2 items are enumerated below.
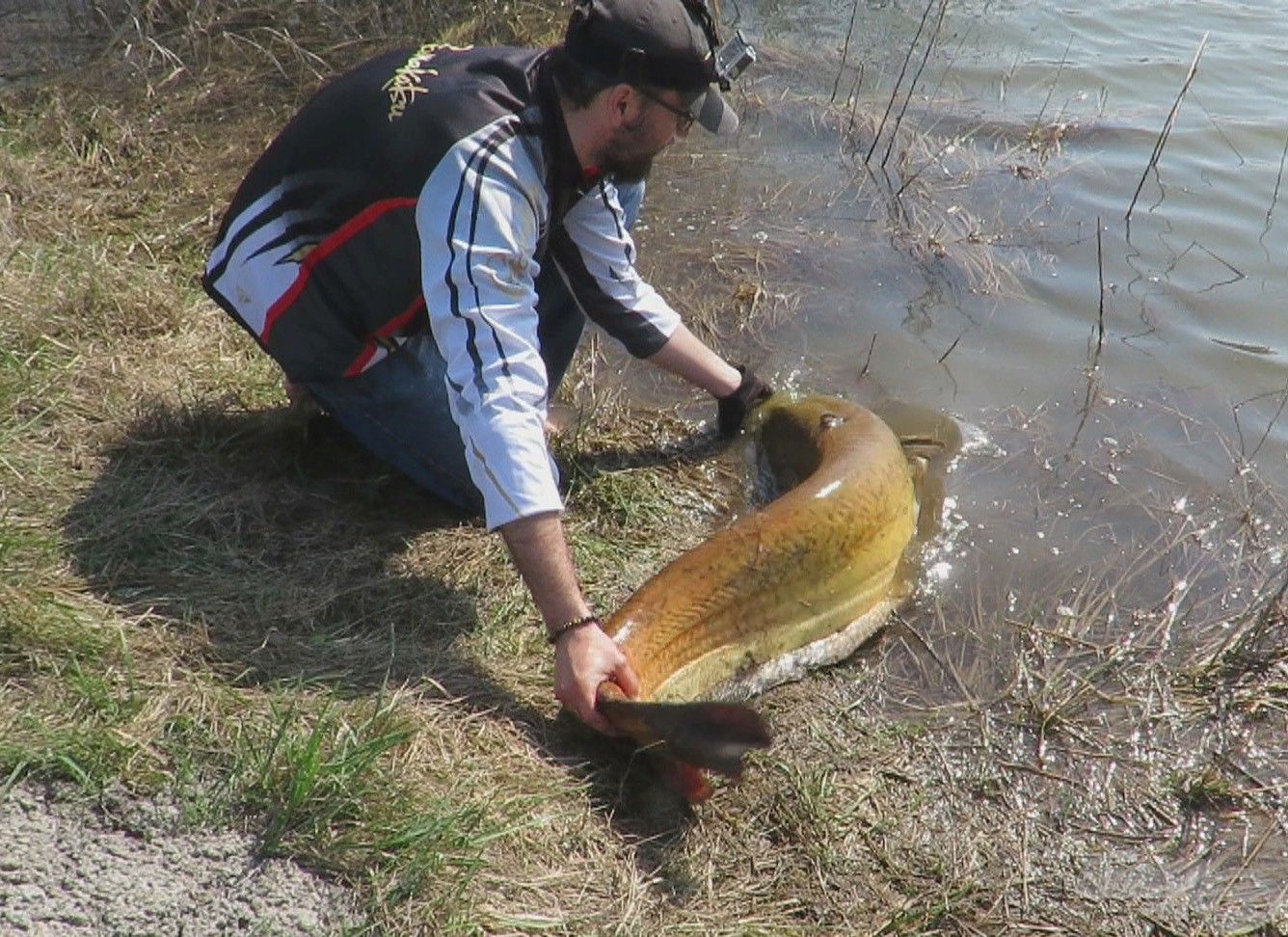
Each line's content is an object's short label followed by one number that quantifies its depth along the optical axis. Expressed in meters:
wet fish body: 2.74
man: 2.88
